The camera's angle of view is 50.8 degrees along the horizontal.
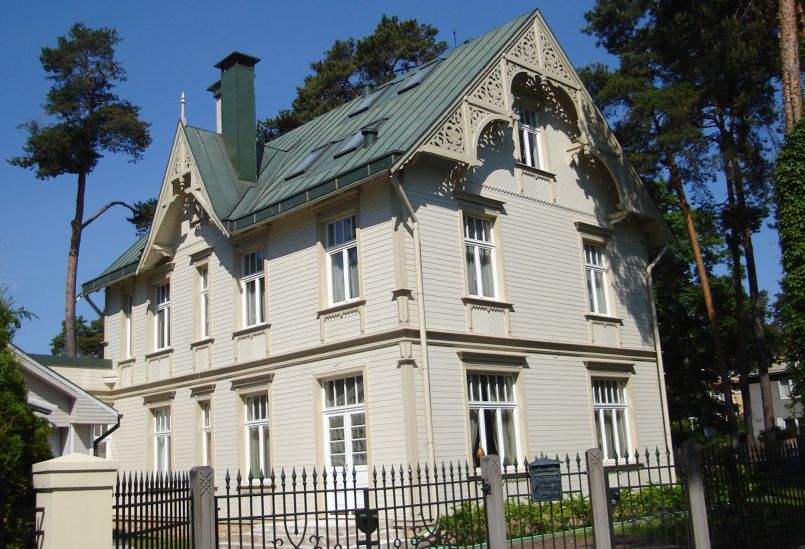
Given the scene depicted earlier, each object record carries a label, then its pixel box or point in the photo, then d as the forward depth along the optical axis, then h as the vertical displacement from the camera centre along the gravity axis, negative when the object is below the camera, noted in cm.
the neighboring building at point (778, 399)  6141 +254
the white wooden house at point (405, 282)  1736 +403
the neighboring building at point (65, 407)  1834 +146
